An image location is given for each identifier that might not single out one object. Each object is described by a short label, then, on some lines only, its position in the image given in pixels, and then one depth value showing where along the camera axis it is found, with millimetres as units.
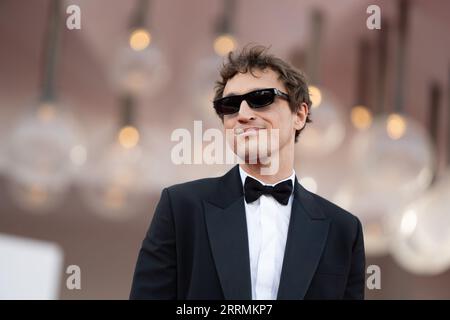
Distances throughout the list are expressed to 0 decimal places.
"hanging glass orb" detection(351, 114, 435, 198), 5391
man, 2289
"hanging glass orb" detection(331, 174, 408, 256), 6281
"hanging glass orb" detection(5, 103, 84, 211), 5215
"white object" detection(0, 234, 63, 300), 5750
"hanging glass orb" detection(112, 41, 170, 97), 5152
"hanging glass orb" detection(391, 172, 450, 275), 6086
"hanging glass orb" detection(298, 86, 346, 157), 5230
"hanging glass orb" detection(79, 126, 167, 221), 5855
